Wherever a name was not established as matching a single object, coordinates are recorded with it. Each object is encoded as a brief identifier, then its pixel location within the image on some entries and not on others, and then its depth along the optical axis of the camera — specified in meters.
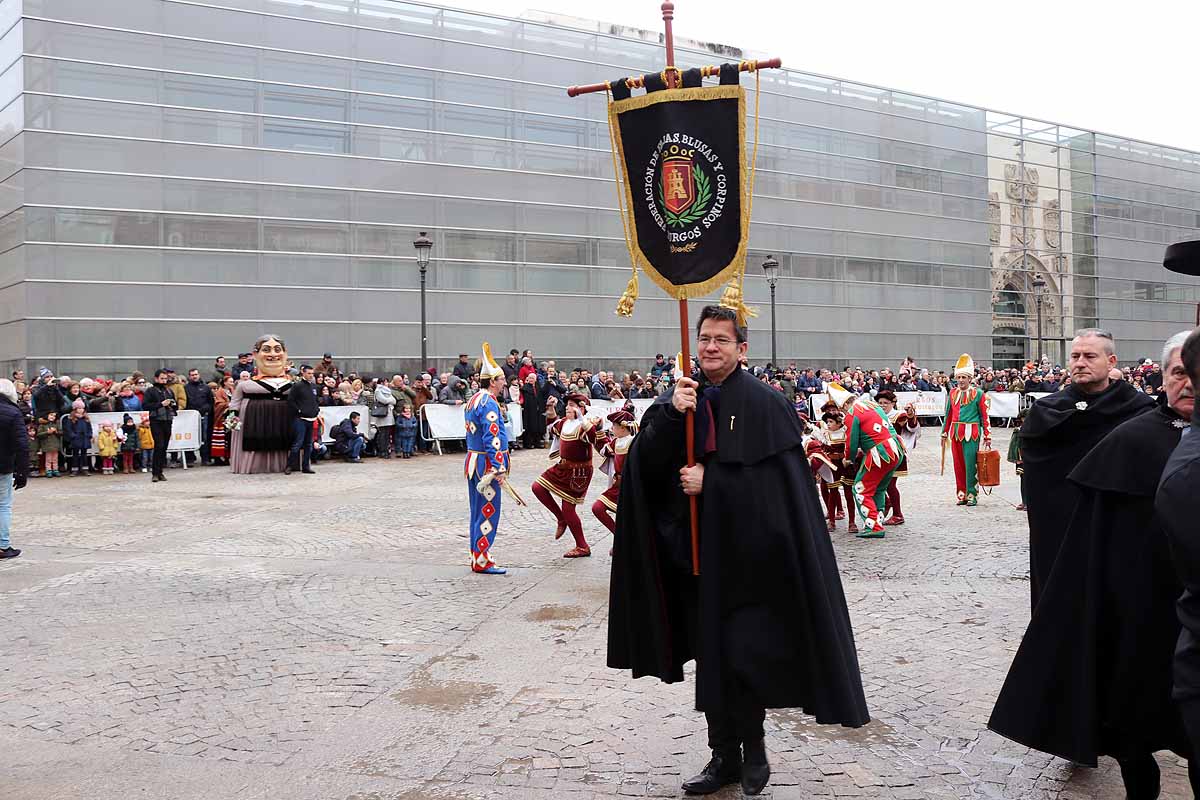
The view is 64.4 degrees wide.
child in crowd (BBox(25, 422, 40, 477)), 17.22
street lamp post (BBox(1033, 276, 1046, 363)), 38.16
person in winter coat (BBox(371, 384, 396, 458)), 21.27
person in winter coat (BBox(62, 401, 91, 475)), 17.53
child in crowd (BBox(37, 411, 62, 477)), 17.31
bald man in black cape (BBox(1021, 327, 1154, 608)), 4.88
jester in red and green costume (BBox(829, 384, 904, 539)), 10.60
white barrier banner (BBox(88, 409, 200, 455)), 19.16
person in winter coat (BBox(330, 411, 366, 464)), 20.39
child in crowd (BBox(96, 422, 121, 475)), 18.00
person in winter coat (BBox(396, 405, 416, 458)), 21.38
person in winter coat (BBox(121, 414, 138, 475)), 18.22
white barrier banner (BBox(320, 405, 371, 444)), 20.72
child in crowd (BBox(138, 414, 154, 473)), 18.34
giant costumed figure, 17.78
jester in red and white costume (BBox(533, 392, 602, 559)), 9.70
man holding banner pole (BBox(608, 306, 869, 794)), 3.81
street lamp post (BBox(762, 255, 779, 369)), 30.34
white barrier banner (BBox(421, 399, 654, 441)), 22.33
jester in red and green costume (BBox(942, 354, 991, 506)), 13.12
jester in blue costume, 8.74
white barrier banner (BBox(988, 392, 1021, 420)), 29.06
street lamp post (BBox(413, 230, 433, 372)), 22.48
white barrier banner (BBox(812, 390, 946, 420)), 30.00
